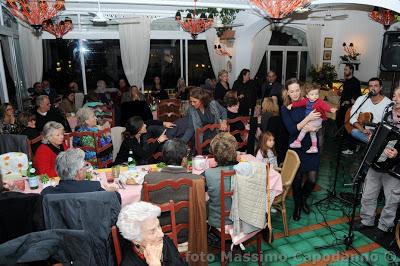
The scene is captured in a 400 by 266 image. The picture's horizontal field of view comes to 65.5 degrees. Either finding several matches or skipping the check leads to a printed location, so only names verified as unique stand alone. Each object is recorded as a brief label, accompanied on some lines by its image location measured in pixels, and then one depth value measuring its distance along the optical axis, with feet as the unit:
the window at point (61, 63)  25.84
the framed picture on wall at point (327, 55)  34.22
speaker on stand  13.84
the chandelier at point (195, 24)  19.19
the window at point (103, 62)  26.61
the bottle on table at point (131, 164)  10.35
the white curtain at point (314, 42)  32.68
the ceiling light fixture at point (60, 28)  18.92
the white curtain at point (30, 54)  23.75
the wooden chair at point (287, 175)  10.36
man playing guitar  13.57
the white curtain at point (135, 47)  26.17
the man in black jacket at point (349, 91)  21.44
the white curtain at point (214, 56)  29.55
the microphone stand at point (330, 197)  13.52
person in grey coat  13.33
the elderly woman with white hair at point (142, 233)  5.79
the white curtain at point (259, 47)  30.68
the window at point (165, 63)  29.17
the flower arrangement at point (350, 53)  31.30
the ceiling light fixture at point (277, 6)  10.13
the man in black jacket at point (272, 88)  20.40
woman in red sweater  10.27
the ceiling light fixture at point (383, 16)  22.12
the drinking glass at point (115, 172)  9.98
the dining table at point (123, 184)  9.06
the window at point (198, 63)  30.40
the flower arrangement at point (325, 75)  31.50
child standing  11.75
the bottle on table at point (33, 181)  9.21
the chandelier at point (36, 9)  10.42
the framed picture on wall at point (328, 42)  33.63
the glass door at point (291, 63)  34.51
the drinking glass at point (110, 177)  9.66
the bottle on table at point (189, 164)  10.67
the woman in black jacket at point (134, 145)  11.39
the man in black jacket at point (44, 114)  14.55
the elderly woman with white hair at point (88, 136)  12.66
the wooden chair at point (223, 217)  8.32
